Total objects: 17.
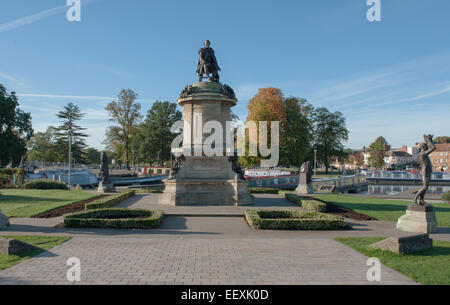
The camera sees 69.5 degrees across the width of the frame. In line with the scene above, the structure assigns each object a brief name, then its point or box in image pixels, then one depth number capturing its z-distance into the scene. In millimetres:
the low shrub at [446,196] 25284
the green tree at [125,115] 61812
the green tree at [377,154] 112875
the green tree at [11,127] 38969
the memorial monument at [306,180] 28125
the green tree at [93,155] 115125
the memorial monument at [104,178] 27031
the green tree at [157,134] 62594
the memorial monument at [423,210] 11969
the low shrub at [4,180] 30078
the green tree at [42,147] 81000
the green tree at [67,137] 71875
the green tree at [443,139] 141250
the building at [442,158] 114475
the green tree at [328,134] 71688
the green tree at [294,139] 49719
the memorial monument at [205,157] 17922
